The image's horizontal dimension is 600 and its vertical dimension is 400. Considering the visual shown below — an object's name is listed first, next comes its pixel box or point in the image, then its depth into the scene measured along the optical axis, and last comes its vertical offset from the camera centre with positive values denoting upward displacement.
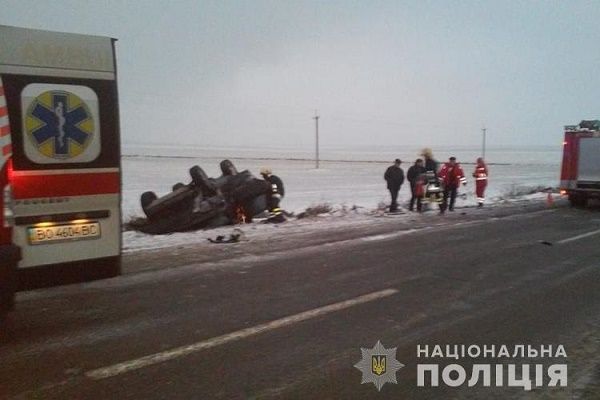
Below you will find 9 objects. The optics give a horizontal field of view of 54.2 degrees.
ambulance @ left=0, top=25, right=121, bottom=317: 6.39 -0.19
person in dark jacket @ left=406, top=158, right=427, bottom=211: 18.22 -1.54
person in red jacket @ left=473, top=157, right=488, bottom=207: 20.28 -1.77
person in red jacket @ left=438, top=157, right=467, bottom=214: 18.28 -1.54
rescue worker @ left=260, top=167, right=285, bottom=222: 15.38 -1.90
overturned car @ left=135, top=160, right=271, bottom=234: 13.62 -1.79
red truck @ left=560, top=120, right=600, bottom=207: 19.28 -1.13
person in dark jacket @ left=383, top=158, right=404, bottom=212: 18.19 -1.58
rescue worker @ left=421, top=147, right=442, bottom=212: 18.53 -1.71
